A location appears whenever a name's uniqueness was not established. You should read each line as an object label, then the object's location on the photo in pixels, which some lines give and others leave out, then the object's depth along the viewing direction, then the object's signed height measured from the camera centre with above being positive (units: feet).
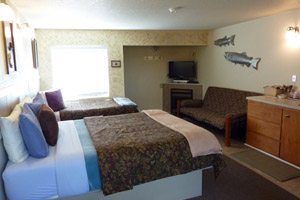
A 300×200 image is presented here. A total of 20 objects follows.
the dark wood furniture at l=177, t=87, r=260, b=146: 13.65 -2.87
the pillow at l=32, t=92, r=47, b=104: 10.42 -1.34
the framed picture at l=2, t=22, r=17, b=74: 8.09 +0.86
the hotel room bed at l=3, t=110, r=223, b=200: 6.58 -2.80
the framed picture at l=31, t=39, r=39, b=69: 14.13 +1.06
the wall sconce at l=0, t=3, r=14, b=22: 7.56 +1.96
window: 17.71 -0.06
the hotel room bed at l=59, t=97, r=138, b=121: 14.05 -2.37
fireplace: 21.47 -2.37
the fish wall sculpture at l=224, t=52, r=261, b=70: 14.93 +0.66
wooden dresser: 10.53 -2.86
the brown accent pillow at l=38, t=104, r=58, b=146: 7.89 -1.87
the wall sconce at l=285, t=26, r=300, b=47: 11.91 +1.68
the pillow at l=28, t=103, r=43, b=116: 8.62 -1.37
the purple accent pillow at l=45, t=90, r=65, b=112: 14.56 -1.89
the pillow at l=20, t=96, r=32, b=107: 9.63 -1.27
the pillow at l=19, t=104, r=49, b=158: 6.77 -1.96
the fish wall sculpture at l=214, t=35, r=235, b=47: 16.80 +2.11
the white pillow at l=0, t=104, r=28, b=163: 6.48 -1.93
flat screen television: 21.59 +0.02
